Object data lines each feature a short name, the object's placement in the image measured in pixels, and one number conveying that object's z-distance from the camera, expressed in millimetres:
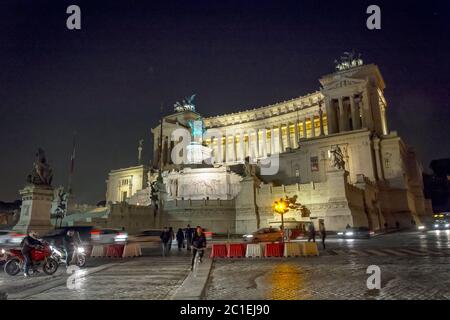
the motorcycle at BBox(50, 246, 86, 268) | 14828
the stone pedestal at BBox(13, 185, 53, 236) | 26562
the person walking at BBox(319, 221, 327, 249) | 21789
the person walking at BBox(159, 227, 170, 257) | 20648
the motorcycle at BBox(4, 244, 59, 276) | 13656
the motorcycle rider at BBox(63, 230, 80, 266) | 15453
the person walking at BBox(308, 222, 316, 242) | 23791
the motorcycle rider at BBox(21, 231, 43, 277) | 13484
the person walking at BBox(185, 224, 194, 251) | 22084
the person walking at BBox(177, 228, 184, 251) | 23609
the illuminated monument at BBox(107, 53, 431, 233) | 41303
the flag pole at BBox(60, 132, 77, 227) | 58191
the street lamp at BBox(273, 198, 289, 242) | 23500
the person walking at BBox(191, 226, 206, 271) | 13555
